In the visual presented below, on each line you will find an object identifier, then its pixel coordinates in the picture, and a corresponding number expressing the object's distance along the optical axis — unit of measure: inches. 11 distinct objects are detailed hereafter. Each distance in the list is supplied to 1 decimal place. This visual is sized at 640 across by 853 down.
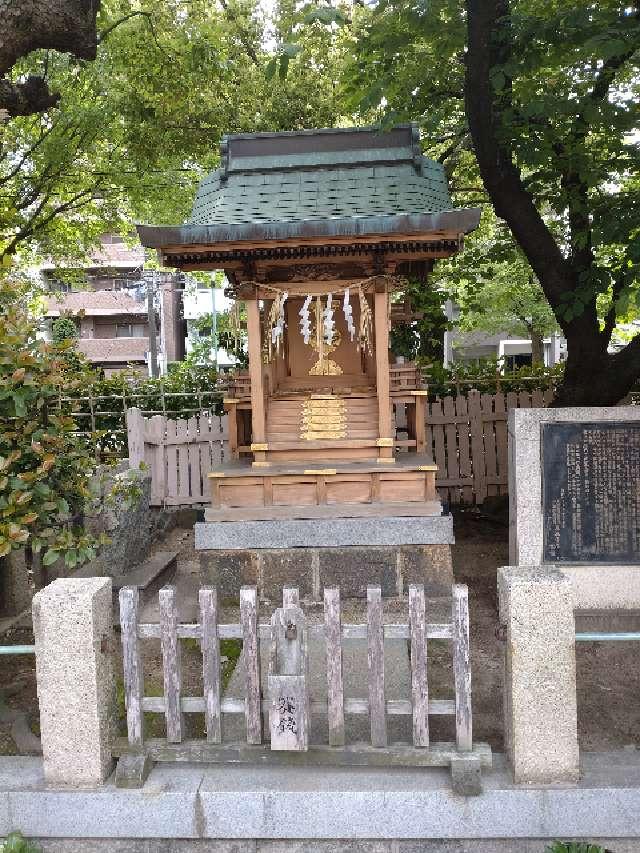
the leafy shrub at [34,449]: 155.7
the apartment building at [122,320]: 1514.5
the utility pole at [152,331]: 1120.7
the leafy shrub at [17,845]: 123.4
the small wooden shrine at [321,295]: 257.6
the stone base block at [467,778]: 127.7
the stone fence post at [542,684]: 128.2
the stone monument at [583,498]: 238.8
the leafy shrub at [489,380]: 479.8
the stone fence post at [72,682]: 131.0
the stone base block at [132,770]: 131.7
